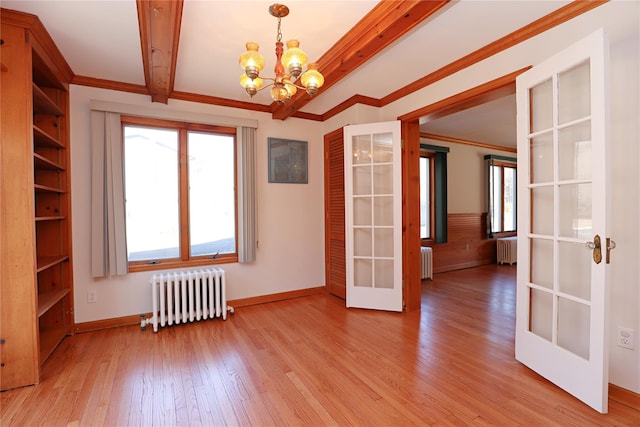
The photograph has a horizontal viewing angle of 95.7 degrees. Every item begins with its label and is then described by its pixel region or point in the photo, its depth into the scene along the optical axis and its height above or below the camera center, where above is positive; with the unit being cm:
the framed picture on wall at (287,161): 373 +64
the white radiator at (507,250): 586 -86
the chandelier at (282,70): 166 +83
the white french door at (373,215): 327 -7
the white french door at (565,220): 160 -8
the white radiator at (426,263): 478 -90
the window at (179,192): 309 +20
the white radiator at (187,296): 289 -90
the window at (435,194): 525 +26
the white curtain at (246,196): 345 +16
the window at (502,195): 603 +27
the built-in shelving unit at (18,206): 192 +4
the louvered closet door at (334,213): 370 -5
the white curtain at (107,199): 281 +12
